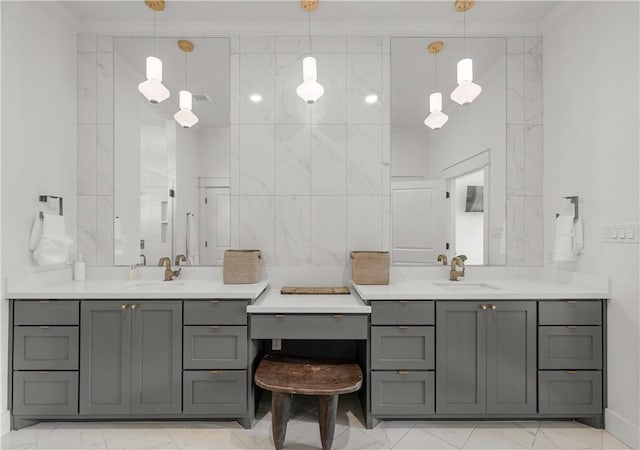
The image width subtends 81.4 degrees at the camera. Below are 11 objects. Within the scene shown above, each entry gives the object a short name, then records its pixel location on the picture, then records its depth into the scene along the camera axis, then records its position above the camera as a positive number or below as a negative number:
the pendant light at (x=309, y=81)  2.43 +0.97
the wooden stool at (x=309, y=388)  1.90 -0.83
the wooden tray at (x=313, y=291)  2.48 -0.43
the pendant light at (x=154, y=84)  2.43 +0.92
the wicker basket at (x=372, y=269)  2.50 -0.28
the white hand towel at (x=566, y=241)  2.38 -0.08
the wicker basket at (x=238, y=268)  2.47 -0.28
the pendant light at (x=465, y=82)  2.47 +0.98
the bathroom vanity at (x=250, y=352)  2.13 -0.72
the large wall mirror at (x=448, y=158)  2.74 +0.52
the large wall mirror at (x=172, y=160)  2.74 +0.48
